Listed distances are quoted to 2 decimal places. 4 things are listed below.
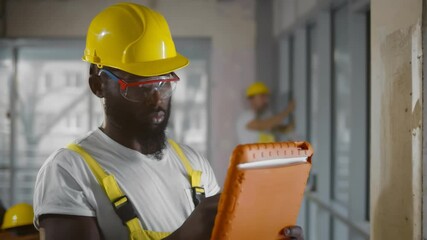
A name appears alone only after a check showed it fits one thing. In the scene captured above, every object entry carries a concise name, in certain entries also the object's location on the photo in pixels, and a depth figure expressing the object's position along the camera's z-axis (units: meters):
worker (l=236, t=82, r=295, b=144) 5.56
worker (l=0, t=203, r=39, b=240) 2.17
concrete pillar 1.92
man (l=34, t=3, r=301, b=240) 1.24
